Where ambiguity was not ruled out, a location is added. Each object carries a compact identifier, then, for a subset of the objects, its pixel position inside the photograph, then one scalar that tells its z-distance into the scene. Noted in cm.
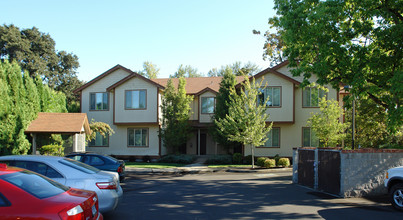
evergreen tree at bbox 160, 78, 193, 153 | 2662
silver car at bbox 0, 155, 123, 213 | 757
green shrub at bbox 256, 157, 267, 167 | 2362
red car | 448
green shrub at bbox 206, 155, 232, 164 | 2558
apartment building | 2578
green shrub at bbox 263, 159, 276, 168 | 2325
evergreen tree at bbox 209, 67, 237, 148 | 2661
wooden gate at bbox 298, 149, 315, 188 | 1364
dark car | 1397
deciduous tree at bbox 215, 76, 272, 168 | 2256
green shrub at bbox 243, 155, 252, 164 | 2565
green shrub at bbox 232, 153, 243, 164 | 2558
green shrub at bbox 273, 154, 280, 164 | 2486
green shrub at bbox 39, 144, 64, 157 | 2073
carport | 2139
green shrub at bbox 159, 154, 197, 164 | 2587
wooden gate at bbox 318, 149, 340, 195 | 1173
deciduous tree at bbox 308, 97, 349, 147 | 2172
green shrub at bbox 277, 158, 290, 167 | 2372
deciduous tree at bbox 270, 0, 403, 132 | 1342
